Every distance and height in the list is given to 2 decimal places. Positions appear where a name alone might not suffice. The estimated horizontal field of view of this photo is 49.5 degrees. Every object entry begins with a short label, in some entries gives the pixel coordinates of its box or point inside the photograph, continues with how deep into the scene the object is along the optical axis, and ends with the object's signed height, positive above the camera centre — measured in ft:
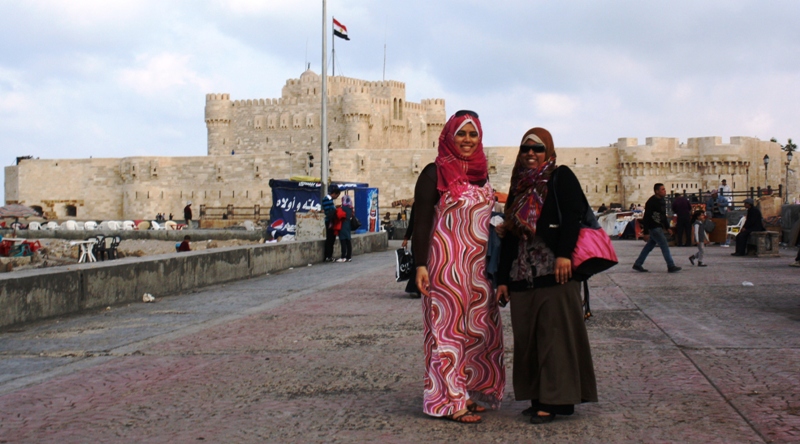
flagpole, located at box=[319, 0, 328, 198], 65.87 +7.31
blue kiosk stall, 69.56 +0.16
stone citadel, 163.84 +8.60
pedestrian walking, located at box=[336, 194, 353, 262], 47.26 -1.54
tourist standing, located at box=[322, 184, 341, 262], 46.88 -0.64
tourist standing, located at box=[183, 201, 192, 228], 133.83 -1.82
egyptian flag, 89.30 +18.29
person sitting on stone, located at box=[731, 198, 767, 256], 50.49 -1.02
